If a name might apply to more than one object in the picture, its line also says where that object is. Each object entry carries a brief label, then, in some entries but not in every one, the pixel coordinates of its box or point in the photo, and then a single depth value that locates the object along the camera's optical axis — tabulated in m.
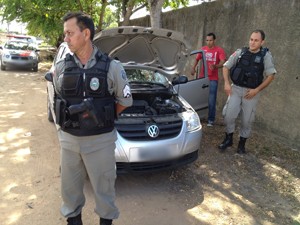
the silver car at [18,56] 14.36
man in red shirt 6.36
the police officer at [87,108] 2.45
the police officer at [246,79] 4.73
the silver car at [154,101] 3.77
